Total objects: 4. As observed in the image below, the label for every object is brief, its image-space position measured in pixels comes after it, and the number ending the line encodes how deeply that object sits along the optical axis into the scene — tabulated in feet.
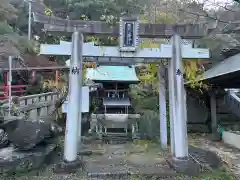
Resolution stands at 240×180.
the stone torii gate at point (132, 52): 21.39
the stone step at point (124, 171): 19.88
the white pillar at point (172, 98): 22.57
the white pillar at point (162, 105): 28.49
